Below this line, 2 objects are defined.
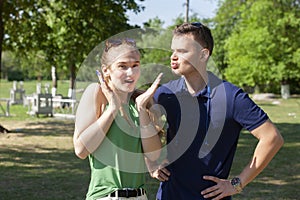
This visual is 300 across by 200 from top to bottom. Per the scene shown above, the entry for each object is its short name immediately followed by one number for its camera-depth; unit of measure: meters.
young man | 2.35
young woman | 2.29
